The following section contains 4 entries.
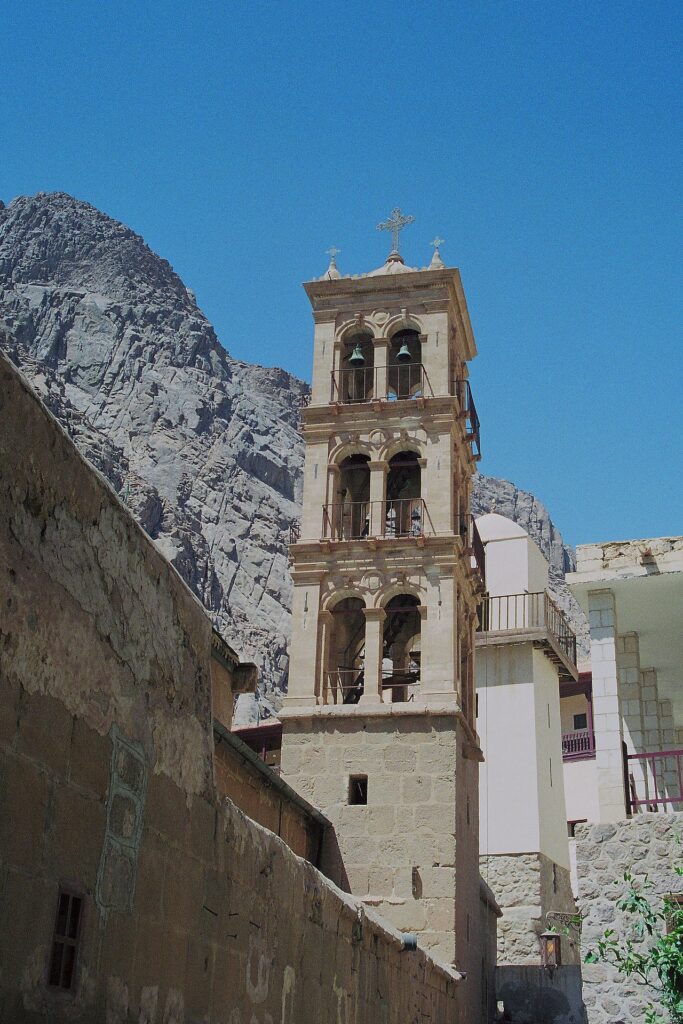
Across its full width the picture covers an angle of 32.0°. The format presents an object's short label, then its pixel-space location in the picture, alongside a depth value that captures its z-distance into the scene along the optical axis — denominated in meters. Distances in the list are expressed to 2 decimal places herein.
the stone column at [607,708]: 14.80
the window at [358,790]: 19.34
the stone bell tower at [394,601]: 18.70
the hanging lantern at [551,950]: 22.77
